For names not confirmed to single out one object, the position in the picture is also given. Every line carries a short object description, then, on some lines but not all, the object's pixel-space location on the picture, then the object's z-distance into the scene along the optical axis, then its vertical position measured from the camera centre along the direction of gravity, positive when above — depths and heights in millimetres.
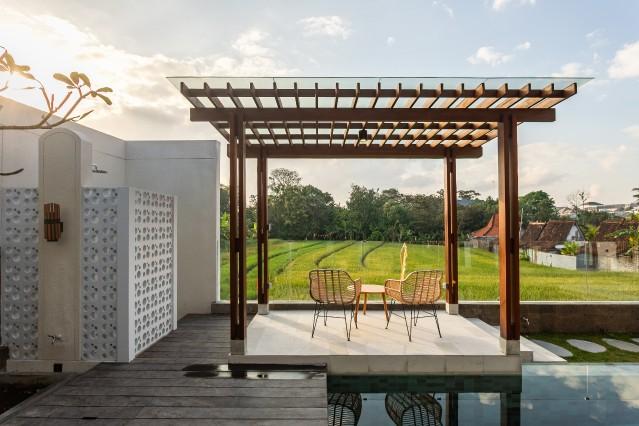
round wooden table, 5805 -979
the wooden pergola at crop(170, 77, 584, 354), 4078 +1243
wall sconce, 4445 +0
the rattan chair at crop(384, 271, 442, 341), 5219 -855
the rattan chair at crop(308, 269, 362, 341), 5242 -843
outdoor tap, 4535 -1251
